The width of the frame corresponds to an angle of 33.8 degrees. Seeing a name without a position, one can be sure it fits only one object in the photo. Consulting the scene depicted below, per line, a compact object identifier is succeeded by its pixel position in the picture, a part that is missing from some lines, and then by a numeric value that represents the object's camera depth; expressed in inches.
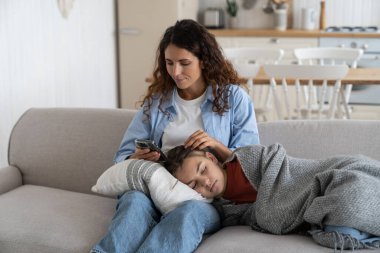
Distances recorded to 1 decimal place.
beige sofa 82.4
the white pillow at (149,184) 84.4
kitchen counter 210.1
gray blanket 73.8
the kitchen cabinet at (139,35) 205.3
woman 95.3
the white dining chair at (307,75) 136.6
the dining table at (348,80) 140.6
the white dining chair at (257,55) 170.8
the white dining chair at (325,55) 168.0
